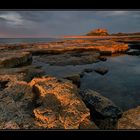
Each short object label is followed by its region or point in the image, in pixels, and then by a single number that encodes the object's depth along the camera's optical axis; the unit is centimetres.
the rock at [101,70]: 463
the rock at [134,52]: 602
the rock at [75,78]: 373
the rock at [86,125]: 174
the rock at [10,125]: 165
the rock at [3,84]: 296
